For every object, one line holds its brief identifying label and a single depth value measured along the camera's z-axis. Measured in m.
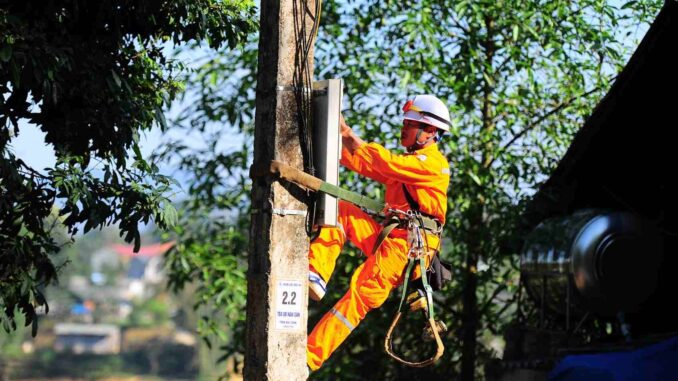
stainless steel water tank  25.56
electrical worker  14.59
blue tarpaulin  21.17
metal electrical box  12.95
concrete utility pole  12.35
